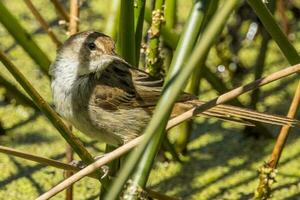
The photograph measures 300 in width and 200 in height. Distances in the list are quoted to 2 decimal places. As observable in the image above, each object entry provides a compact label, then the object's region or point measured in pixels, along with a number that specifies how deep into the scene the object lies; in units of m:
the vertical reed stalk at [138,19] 5.37
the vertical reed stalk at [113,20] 5.75
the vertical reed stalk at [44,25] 6.91
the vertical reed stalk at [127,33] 4.80
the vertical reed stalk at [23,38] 5.74
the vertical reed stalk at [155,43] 5.75
